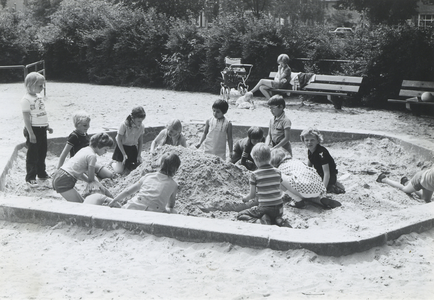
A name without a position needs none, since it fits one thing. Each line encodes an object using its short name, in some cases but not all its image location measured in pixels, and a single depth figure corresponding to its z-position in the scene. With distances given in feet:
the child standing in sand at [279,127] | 25.03
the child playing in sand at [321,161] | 22.27
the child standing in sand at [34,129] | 22.75
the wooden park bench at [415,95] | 41.57
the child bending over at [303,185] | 20.58
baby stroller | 50.60
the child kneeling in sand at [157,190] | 18.16
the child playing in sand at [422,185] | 21.27
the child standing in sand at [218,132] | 25.48
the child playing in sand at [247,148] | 24.14
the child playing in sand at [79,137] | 23.35
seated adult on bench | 47.39
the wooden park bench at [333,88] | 45.52
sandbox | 15.75
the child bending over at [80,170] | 20.12
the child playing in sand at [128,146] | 25.58
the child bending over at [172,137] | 24.32
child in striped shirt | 18.30
